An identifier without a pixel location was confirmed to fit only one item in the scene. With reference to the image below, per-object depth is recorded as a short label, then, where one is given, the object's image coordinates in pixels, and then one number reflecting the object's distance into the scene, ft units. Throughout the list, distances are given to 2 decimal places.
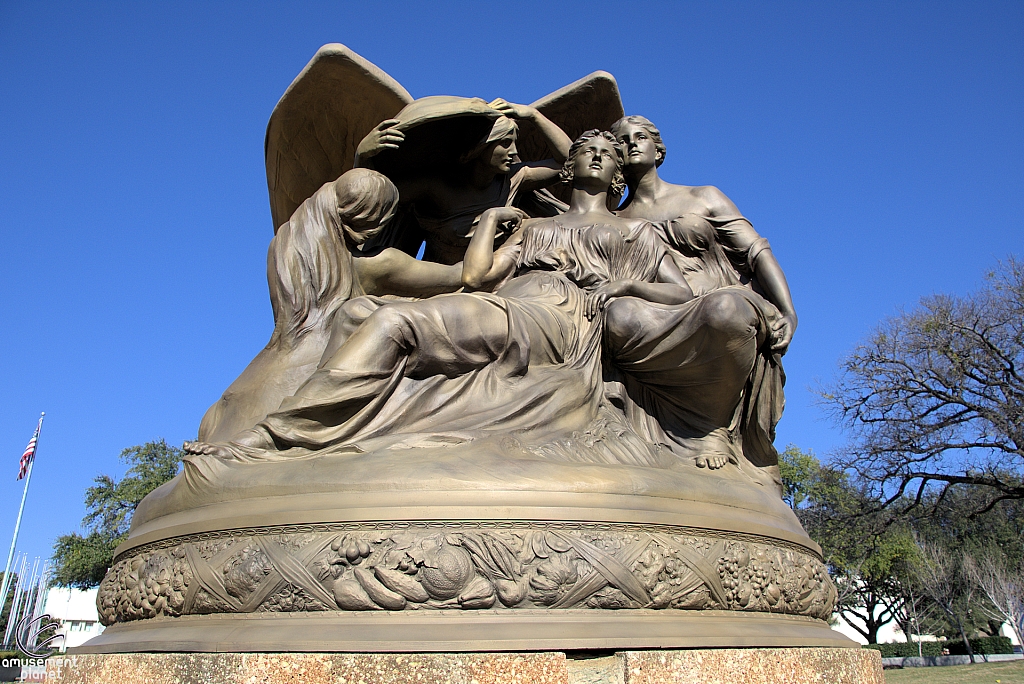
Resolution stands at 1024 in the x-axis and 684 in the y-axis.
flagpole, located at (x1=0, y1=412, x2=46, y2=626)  67.62
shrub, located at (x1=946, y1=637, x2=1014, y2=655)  106.11
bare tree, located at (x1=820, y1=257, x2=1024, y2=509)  58.03
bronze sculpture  10.72
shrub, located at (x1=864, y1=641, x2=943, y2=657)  104.12
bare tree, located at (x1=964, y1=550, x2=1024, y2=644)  70.44
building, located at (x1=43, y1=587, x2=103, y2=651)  110.27
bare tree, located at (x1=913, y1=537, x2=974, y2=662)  91.91
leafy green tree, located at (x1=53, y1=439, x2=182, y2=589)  92.58
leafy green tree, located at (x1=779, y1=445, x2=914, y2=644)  66.03
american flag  78.64
